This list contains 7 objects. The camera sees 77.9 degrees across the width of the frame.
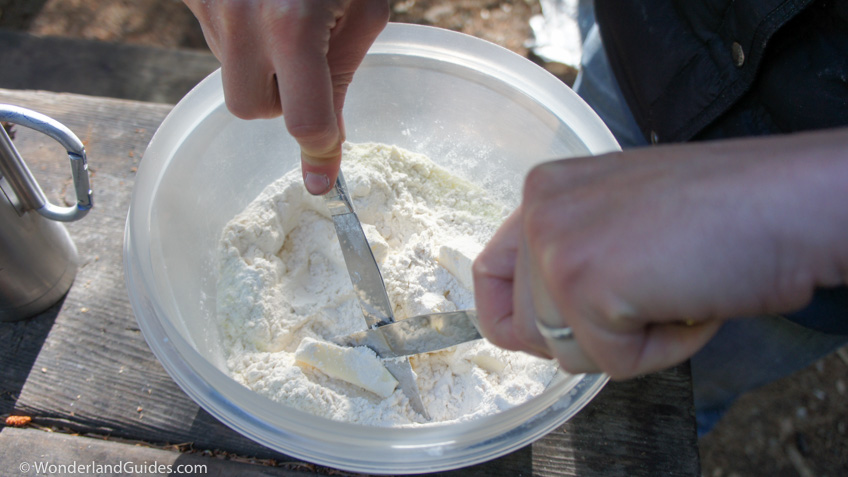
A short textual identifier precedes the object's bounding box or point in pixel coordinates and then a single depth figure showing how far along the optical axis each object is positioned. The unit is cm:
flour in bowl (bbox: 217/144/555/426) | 62
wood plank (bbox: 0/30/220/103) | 111
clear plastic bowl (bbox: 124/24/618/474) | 48
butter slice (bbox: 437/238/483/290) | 70
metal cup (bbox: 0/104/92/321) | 59
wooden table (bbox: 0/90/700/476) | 60
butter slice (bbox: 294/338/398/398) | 62
